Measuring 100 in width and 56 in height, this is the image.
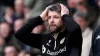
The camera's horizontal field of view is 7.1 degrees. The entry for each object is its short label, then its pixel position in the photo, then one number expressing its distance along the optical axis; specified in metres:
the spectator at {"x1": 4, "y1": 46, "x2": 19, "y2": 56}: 14.65
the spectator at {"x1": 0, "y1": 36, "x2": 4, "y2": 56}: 15.07
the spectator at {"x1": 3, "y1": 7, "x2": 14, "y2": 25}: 16.22
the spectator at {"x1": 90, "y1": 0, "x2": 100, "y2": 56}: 9.60
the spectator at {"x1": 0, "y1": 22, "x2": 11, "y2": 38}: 15.56
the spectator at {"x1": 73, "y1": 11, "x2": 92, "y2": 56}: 11.98
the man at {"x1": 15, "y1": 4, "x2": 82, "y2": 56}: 9.28
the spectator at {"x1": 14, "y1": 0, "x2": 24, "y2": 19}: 16.14
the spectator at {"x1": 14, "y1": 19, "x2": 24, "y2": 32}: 14.92
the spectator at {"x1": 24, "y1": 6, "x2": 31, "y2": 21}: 15.22
